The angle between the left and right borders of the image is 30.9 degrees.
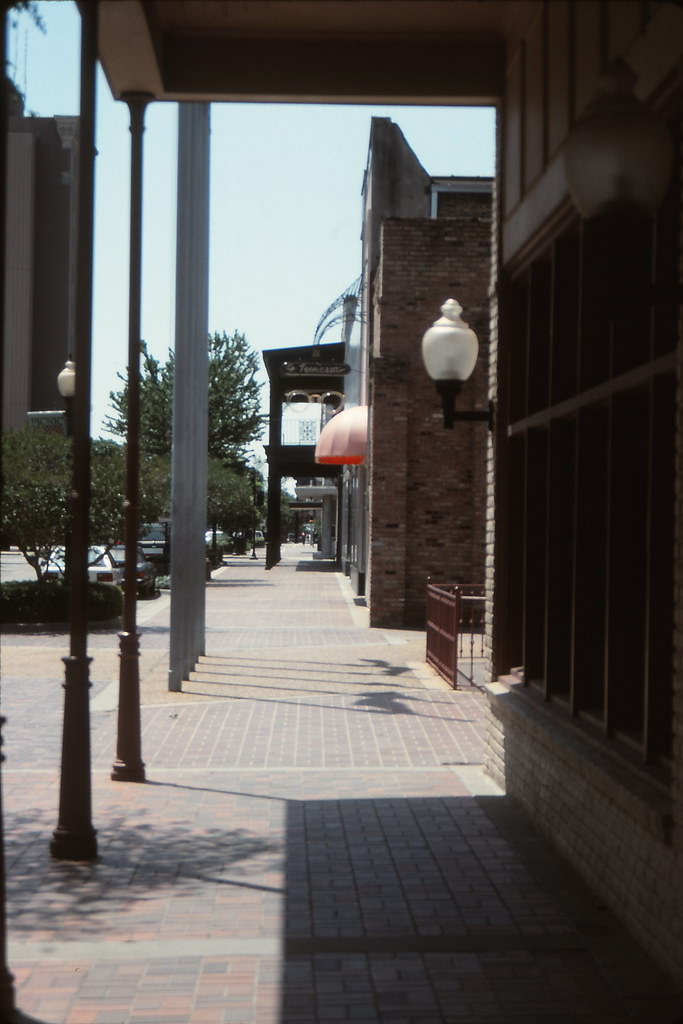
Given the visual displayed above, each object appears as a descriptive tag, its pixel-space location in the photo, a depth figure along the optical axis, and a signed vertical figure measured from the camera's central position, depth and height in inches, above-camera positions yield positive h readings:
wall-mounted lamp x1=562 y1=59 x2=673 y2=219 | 140.8 +42.8
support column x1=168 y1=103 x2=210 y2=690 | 568.4 +67.6
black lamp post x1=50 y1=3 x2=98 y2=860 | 271.3 -11.8
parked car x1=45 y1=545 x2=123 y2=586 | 1189.8 -45.0
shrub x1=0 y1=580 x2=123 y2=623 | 895.1 -57.8
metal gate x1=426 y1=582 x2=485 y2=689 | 570.9 -51.3
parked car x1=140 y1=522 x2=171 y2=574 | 1740.9 -31.1
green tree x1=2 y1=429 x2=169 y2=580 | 890.7 +21.2
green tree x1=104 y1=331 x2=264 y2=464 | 1894.7 +197.5
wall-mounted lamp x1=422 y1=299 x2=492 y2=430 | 366.9 +51.1
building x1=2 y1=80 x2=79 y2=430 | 2851.9 +609.0
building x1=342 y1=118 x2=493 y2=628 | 890.1 +65.3
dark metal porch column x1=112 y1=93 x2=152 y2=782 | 351.9 -0.6
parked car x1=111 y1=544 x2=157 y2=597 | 1240.2 -52.4
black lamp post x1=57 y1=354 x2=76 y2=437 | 798.5 +92.1
